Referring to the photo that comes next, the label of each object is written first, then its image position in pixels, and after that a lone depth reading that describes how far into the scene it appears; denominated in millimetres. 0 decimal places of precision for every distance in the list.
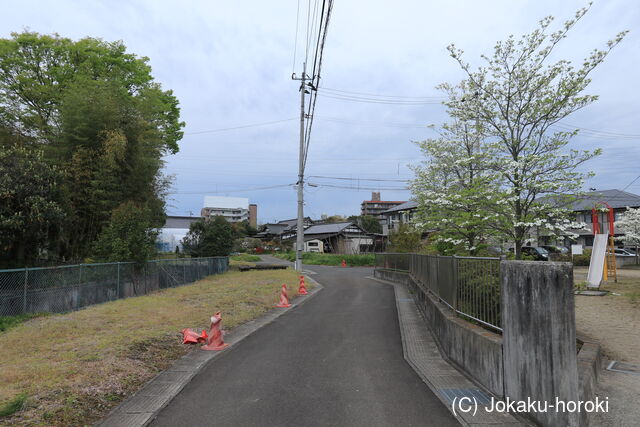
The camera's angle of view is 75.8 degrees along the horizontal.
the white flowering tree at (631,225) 29375
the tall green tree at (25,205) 11779
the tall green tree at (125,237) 15594
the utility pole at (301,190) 24828
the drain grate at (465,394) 4984
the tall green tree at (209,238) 29953
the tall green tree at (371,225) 75888
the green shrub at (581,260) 31316
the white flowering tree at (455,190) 9344
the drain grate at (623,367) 6117
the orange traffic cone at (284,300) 13906
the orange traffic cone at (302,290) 17834
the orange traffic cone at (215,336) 7926
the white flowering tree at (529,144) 8781
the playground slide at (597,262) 16297
